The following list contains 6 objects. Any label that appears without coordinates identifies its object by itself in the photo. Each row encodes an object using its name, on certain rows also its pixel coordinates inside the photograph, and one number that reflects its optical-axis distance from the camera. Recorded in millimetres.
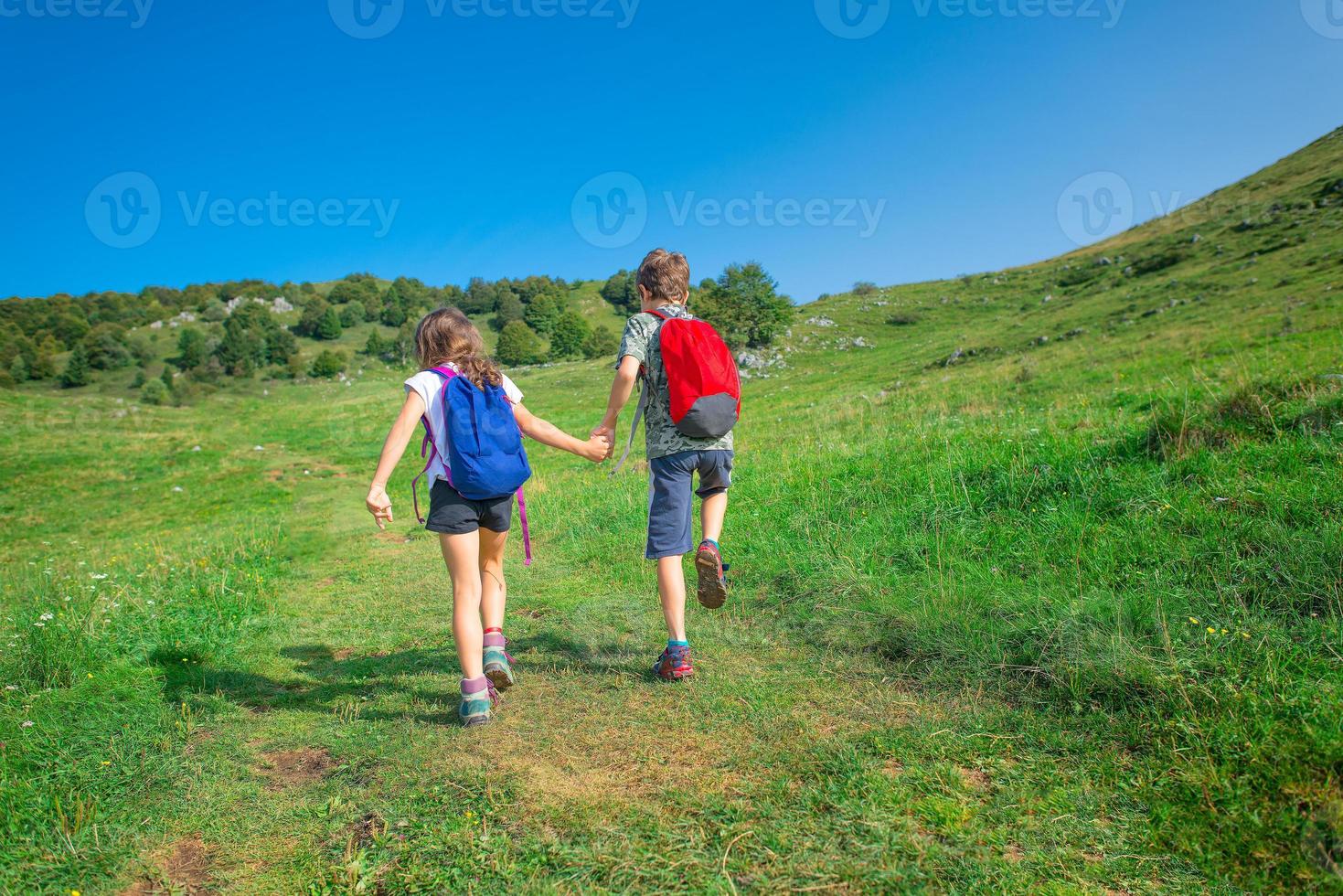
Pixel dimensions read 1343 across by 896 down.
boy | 4020
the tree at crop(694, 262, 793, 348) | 47625
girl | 3691
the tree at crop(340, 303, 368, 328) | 104500
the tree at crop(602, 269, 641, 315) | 108188
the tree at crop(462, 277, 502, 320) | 107625
